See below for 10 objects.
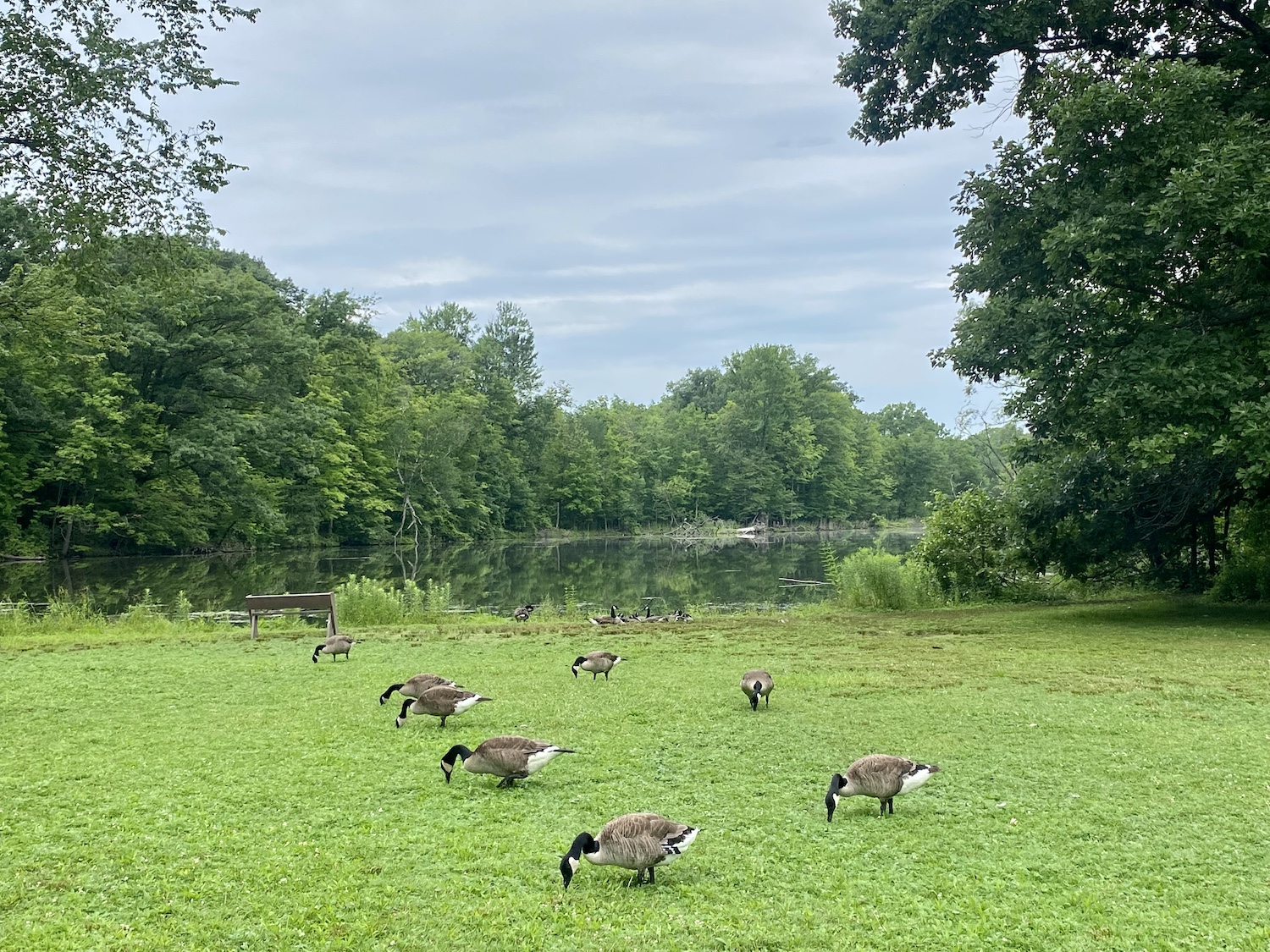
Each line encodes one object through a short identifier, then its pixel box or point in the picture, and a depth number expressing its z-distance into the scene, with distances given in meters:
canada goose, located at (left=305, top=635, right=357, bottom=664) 12.98
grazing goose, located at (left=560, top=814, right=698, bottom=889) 4.68
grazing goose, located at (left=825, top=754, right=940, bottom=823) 5.81
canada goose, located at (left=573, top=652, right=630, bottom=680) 10.99
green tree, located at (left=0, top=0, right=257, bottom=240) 12.43
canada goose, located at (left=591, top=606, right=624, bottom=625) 18.11
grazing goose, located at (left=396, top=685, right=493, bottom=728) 8.25
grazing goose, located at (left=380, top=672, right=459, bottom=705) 9.08
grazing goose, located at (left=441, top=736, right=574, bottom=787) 6.37
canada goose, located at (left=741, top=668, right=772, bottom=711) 9.11
